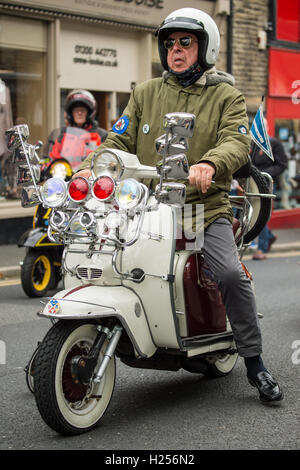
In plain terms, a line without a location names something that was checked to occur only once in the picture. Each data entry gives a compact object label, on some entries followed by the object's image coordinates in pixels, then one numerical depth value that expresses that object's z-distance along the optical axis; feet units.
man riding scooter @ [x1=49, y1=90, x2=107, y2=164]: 28.30
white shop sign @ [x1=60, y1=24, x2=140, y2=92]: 45.88
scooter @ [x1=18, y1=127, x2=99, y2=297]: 26.76
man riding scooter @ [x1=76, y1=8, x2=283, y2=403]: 14.28
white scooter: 12.42
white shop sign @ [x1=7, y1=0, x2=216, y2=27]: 44.29
